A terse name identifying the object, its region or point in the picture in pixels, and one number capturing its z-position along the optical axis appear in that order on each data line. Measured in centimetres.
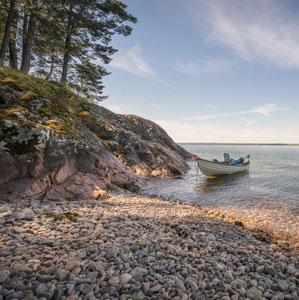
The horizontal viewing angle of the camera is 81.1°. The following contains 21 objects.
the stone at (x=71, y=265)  285
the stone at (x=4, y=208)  456
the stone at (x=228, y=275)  346
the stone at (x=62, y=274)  262
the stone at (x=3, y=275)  240
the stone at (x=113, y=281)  271
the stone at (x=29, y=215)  444
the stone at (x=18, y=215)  431
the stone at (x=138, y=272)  299
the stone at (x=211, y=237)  494
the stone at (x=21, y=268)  264
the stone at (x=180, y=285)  291
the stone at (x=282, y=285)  341
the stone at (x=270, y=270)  387
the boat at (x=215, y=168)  2055
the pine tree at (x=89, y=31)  1419
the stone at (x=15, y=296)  215
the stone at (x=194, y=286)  295
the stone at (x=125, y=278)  279
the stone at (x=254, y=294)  299
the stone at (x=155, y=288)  275
